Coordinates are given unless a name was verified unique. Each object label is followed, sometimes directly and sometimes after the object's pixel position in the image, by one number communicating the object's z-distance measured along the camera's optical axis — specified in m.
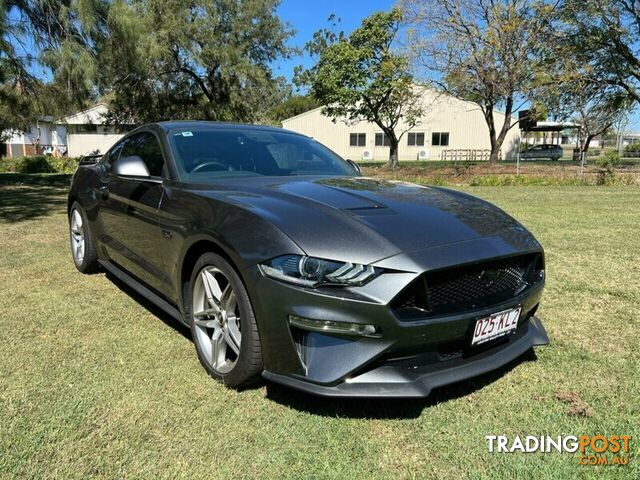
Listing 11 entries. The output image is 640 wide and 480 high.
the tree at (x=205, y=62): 21.16
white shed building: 41.94
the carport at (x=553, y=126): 43.42
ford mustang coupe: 2.17
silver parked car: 42.62
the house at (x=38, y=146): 44.62
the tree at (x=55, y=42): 10.16
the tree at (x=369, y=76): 27.64
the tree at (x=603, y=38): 18.69
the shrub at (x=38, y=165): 27.48
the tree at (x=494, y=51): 20.23
